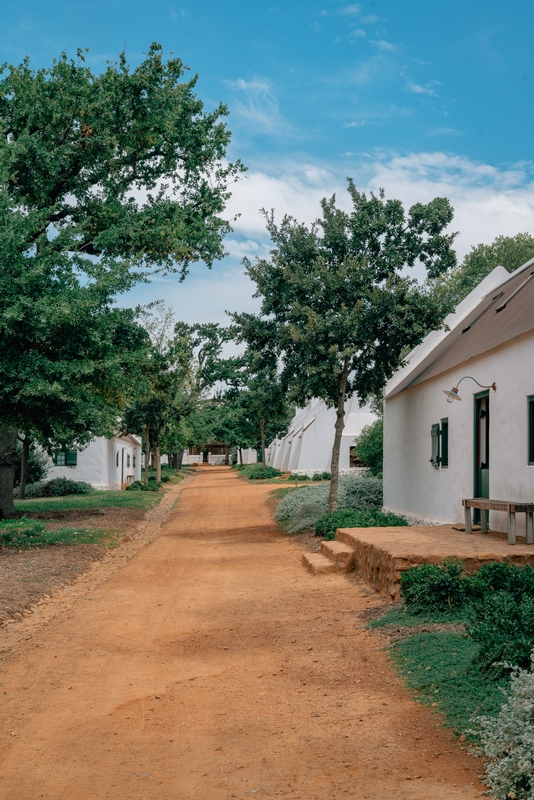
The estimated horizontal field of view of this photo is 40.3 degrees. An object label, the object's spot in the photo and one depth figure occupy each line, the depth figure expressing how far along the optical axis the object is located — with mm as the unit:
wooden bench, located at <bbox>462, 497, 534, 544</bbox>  10172
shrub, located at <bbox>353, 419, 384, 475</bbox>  32719
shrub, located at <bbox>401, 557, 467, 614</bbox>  8055
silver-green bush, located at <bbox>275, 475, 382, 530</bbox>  22484
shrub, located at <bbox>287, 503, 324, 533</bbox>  18844
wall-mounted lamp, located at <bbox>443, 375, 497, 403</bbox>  12996
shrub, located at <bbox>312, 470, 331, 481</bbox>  40312
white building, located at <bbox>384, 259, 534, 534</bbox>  11633
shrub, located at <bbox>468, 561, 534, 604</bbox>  7699
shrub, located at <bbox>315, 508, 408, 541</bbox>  15250
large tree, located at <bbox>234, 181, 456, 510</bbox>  17453
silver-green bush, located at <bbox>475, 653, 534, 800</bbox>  3793
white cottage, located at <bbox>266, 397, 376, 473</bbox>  42094
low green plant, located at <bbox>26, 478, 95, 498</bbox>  32438
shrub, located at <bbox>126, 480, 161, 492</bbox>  36281
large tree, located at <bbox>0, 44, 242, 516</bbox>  13203
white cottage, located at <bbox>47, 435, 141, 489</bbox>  34844
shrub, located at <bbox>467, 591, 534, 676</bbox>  5348
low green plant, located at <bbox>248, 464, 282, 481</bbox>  47562
